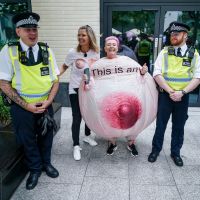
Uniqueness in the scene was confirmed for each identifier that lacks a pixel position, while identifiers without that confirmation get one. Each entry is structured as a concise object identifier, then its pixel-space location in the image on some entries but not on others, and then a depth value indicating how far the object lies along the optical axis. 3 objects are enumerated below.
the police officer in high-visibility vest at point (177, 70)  2.66
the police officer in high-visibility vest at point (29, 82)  2.39
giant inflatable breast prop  2.47
